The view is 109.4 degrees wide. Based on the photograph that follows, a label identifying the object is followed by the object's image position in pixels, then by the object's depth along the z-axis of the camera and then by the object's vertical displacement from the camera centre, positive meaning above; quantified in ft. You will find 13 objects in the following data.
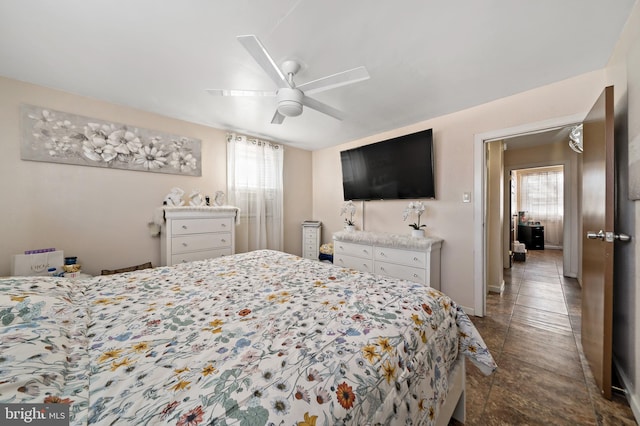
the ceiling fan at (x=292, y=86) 4.92 +3.02
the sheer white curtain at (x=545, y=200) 20.76 +1.01
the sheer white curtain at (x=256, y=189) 11.33 +1.15
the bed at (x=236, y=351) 1.83 -1.54
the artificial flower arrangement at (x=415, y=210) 9.58 +0.02
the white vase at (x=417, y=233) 9.46 -0.94
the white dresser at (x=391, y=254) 8.63 -1.88
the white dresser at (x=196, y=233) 8.37 -0.89
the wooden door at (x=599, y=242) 4.70 -0.73
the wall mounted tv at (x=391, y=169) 9.59 +1.97
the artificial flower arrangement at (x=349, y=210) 12.40 +0.03
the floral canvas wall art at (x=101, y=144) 7.05 +2.40
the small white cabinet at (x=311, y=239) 13.43 -1.72
